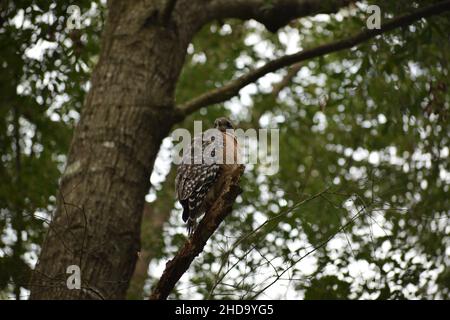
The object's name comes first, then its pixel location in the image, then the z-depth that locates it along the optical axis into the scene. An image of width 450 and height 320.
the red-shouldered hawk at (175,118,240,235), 5.22
